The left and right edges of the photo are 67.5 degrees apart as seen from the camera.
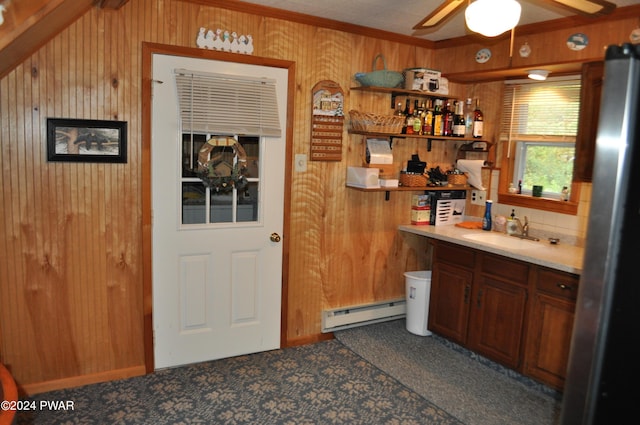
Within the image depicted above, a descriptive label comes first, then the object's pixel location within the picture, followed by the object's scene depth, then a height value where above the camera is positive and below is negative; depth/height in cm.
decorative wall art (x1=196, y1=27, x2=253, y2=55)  313 +76
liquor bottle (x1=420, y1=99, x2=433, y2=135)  401 +37
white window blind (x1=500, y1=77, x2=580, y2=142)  358 +47
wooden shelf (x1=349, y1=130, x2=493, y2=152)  375 +23
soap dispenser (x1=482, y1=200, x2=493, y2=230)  402 -41
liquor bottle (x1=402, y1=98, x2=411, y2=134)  396 +42
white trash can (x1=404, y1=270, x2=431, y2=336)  398 -115
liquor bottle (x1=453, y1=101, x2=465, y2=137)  407 +38
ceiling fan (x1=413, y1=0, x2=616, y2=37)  205 +68
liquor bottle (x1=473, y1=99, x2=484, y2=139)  406 +37
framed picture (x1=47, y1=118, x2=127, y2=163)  283 +6
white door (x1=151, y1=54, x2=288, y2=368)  314 -61
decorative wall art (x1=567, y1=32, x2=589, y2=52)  310 +84
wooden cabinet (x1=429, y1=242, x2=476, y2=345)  364 -97
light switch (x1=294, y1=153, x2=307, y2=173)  360 -2
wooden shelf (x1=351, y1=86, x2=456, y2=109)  376 +58
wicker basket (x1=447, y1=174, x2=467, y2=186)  414 -11
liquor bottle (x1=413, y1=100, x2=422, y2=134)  397 +37
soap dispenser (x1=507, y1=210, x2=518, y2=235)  385 -47
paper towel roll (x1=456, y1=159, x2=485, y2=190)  411 -2
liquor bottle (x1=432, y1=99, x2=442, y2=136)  405 +37
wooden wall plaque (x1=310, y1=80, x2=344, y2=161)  361 +30
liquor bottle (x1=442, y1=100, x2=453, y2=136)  409 +37
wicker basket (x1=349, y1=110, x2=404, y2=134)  369 +31
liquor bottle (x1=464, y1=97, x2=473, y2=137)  411 +38
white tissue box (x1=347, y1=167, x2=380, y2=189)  369 -12
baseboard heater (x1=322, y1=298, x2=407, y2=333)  391 -129
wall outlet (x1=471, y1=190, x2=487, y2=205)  422 -26
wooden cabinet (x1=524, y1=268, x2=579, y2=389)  299 -99
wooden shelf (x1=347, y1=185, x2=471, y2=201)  373 -20
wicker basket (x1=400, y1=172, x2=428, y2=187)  392 -13
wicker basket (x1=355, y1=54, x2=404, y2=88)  363 +64
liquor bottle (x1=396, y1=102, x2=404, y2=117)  401 +45
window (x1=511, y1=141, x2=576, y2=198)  366 +3
